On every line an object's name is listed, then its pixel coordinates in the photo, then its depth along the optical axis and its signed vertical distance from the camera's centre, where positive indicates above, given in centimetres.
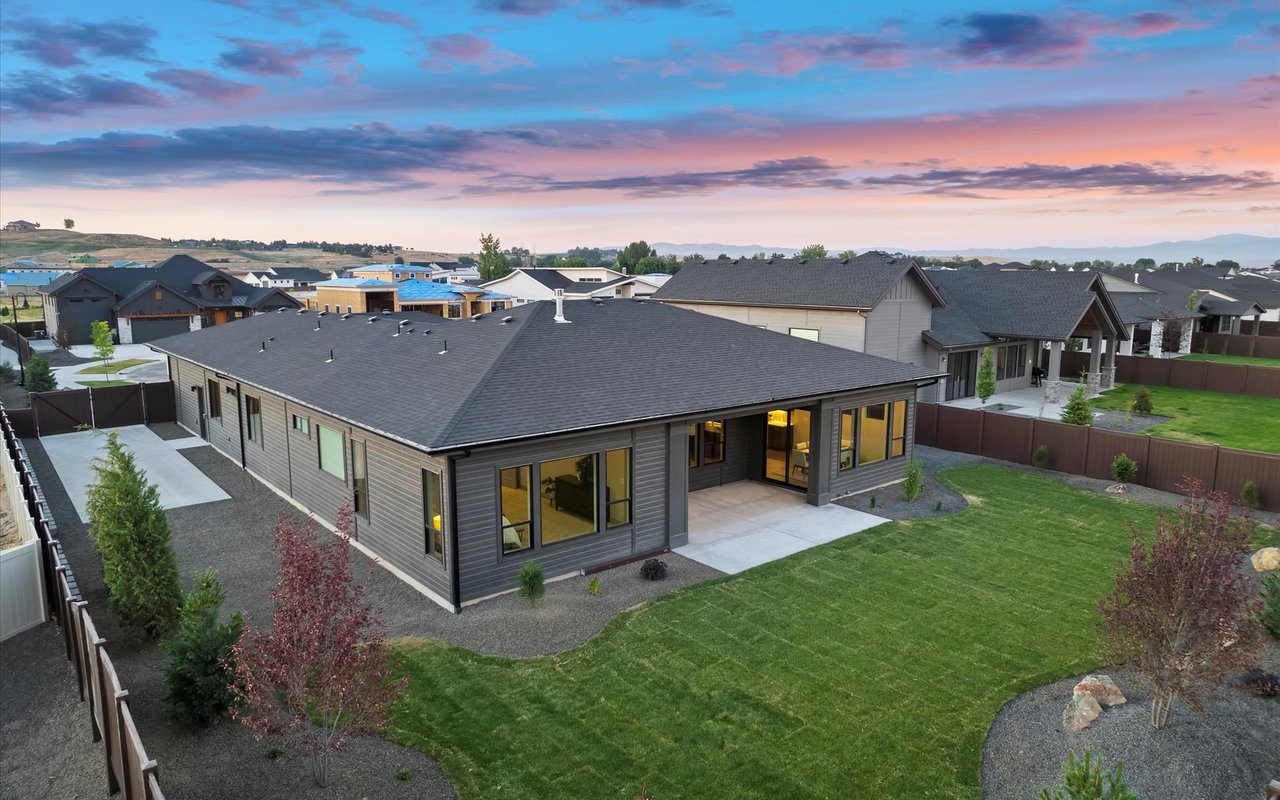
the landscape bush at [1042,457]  2095 -487
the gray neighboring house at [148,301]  5512 -125
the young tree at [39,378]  3083 -394
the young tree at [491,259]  11762 +443
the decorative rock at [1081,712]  841 -493
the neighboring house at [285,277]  10362 +129
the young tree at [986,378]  2886 -358
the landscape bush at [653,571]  1288 -500
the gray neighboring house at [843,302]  2883 -62
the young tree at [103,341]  3869 -298
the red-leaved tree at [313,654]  665 -340
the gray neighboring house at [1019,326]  3170 -173
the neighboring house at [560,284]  8050 +20
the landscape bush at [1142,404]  2948 -469
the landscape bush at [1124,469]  1897 -471
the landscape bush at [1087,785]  561 -387
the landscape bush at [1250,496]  1700 -483
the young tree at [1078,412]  2292 -390
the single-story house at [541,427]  1200 -277
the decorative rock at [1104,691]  880 -486
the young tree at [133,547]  1005 -365
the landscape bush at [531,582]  1159 -469
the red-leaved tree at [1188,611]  765 -349
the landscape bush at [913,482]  1736 -464
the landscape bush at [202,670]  826 -435
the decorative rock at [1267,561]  1330 -497
